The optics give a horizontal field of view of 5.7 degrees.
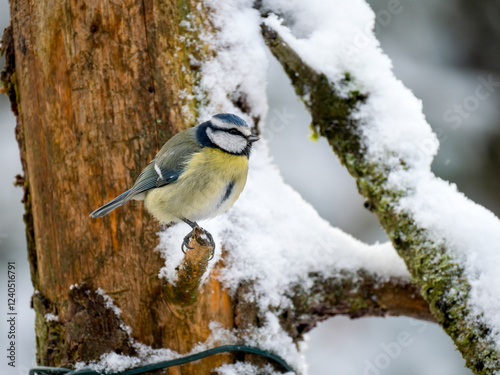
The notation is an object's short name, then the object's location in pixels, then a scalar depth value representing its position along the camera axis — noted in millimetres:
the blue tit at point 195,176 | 3118
